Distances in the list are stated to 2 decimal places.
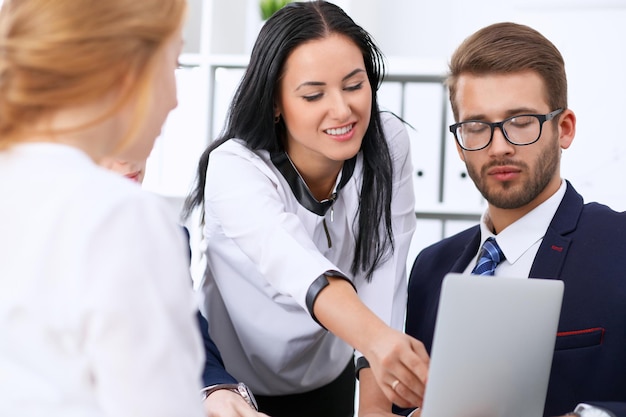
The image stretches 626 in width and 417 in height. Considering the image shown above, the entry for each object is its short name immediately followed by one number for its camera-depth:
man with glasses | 1.76
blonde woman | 1.17
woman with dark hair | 1.83
